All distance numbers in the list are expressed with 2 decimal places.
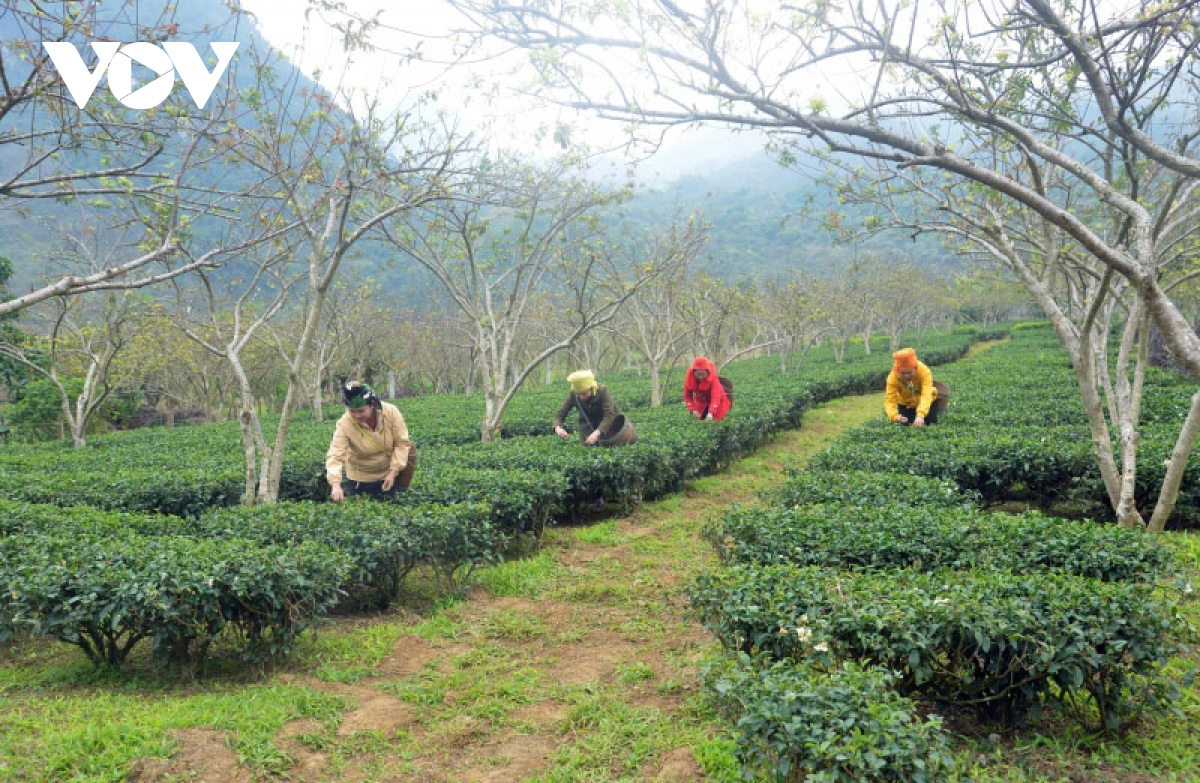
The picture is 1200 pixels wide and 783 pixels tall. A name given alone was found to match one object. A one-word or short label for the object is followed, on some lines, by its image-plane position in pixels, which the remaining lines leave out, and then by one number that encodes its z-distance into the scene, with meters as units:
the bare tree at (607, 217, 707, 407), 14.46
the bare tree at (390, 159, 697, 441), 10.12
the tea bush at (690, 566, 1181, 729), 3.16
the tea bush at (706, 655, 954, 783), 2.39
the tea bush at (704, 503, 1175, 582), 4.23
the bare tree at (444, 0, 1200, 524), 3.90
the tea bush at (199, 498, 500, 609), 5.18
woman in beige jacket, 6.01
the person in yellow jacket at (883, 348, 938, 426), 9.41
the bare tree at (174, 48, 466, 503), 6.45
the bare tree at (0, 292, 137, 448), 13.42
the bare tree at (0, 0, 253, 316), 4.30
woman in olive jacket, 8.60
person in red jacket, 10.85
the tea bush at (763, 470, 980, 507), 5.87
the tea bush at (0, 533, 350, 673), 3.95
